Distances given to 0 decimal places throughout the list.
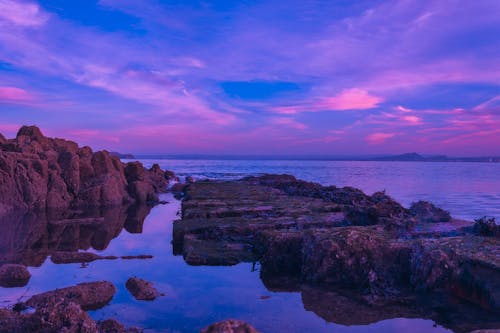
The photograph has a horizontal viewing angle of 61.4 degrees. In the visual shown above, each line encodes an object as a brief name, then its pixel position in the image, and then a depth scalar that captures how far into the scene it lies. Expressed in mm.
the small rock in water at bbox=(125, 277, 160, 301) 5934
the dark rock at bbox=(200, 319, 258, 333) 3055
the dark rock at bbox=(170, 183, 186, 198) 26080
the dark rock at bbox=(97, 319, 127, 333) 4459
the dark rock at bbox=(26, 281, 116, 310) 5625
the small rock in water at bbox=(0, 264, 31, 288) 6617
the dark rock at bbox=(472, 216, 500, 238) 7781
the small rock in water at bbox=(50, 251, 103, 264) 8172
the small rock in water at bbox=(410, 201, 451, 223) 9492
